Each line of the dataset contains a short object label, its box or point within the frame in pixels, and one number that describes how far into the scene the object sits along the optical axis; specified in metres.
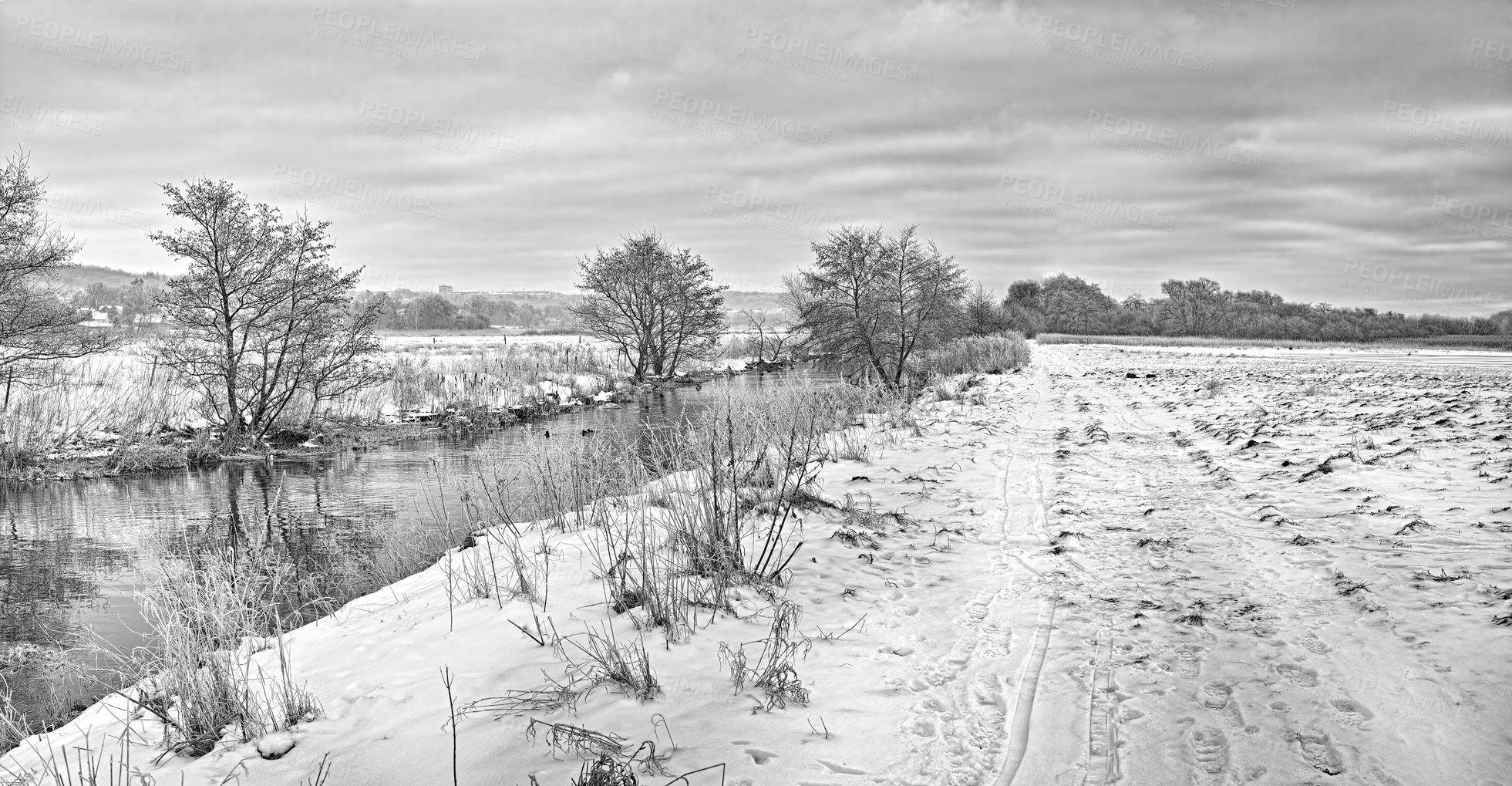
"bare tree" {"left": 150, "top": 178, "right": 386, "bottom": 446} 15.43
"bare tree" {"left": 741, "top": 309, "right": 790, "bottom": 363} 43.62
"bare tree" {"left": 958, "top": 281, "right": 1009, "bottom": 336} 52.75
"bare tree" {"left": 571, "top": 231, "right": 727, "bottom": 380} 29.92
